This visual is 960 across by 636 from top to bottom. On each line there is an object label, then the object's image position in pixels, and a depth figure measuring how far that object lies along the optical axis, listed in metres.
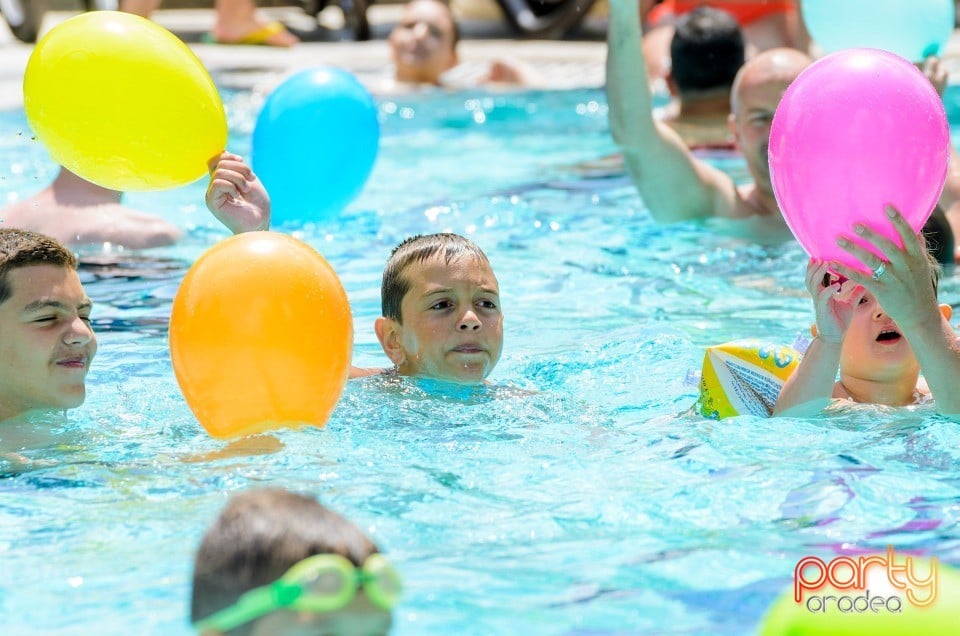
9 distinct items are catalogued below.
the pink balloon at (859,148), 7.09
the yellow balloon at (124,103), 8.25
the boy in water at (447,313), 9.05
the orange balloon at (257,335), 7.16
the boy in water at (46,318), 8.04
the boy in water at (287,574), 4.14
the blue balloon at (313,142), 14.14
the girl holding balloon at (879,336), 6.87
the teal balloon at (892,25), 13.43
